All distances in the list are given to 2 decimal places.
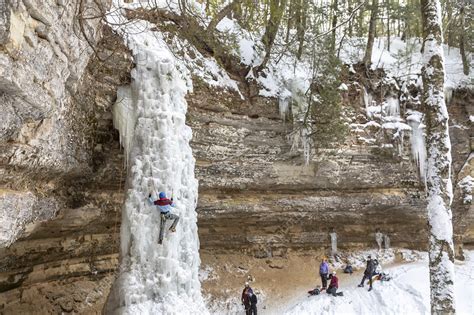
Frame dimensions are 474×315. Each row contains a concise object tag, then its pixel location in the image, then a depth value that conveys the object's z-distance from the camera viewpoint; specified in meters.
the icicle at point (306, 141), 11.15
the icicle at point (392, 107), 12.38
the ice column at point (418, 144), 11.88
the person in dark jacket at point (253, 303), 9.92
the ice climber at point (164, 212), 7.27
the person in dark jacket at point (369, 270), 10.54
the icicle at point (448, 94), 12.57
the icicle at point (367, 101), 12.18
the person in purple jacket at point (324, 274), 10.70
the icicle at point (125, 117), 8.23
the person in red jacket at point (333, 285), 10.25
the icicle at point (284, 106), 11.15
